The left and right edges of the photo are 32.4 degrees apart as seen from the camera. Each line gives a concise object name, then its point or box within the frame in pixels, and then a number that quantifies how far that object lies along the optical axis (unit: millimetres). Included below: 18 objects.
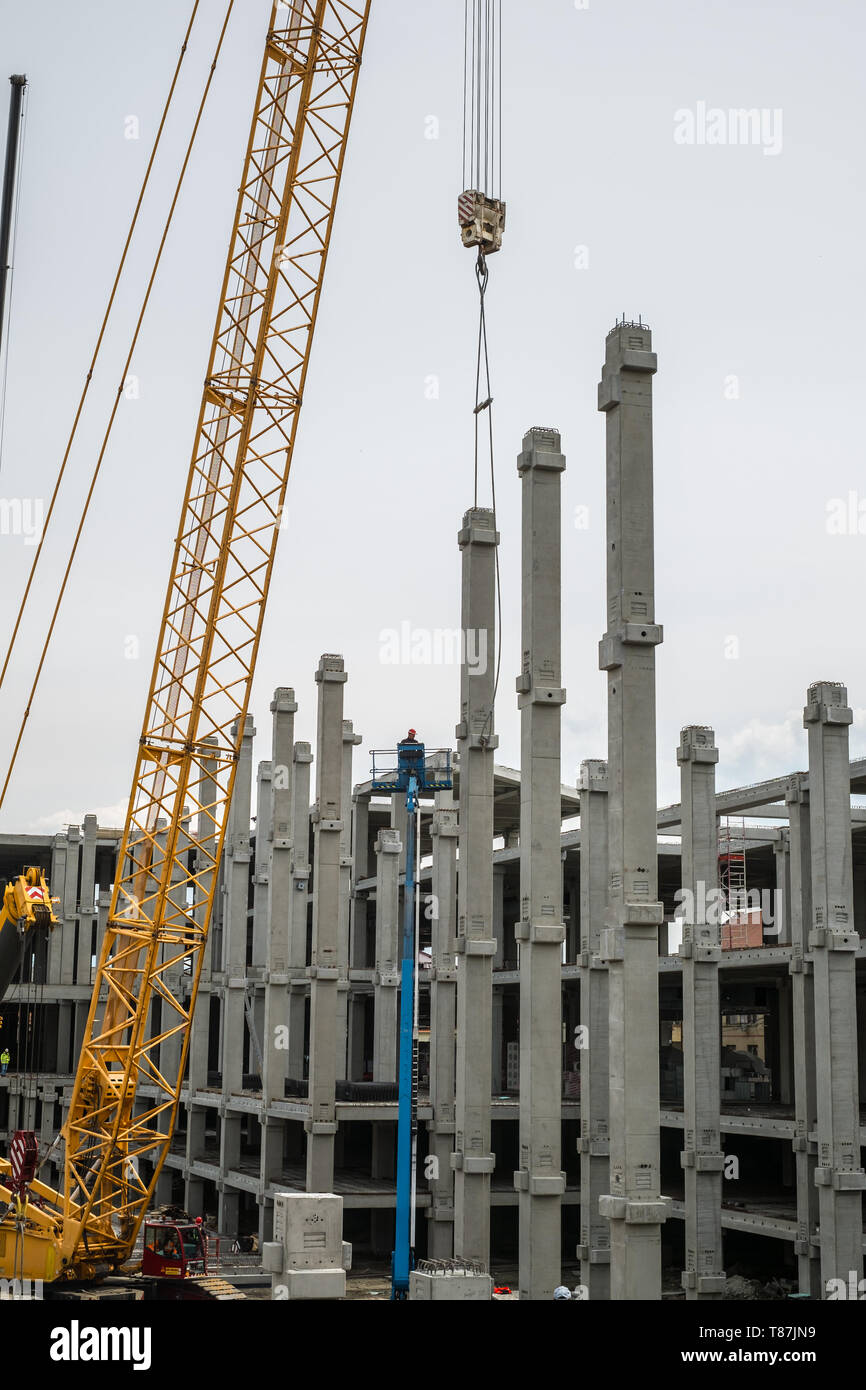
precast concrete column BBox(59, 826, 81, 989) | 73375
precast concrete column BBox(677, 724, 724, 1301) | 35688
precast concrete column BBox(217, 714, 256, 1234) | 52094
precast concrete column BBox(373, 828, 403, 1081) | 52125
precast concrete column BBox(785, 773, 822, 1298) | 34844
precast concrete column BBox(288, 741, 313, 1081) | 56125
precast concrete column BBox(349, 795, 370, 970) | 62531
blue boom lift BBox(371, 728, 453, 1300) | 37062
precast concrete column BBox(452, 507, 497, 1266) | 34531
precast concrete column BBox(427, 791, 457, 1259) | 41562
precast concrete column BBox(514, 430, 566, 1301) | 30844
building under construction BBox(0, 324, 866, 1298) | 25797
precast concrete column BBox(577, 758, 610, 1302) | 37250
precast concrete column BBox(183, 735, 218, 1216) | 56281
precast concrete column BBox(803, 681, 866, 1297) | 32625
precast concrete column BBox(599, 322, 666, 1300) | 24375
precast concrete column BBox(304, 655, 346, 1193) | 43062
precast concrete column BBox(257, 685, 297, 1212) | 47031
